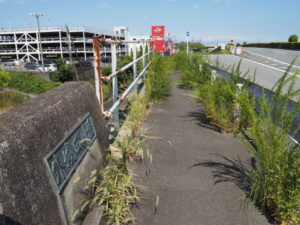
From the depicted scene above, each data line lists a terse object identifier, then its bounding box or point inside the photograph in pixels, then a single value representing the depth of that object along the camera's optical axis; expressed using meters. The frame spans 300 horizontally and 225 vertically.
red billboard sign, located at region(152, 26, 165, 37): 28.25
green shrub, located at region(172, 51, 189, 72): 13.18
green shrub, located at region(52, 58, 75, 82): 38.56
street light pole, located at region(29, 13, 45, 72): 60.49
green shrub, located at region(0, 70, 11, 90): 30.92
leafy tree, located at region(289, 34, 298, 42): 58.86
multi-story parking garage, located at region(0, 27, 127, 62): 87.38
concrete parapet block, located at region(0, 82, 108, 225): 1.25
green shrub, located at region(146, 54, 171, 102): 6.56
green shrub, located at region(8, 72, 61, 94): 34.37
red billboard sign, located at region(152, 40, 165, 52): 23.25
